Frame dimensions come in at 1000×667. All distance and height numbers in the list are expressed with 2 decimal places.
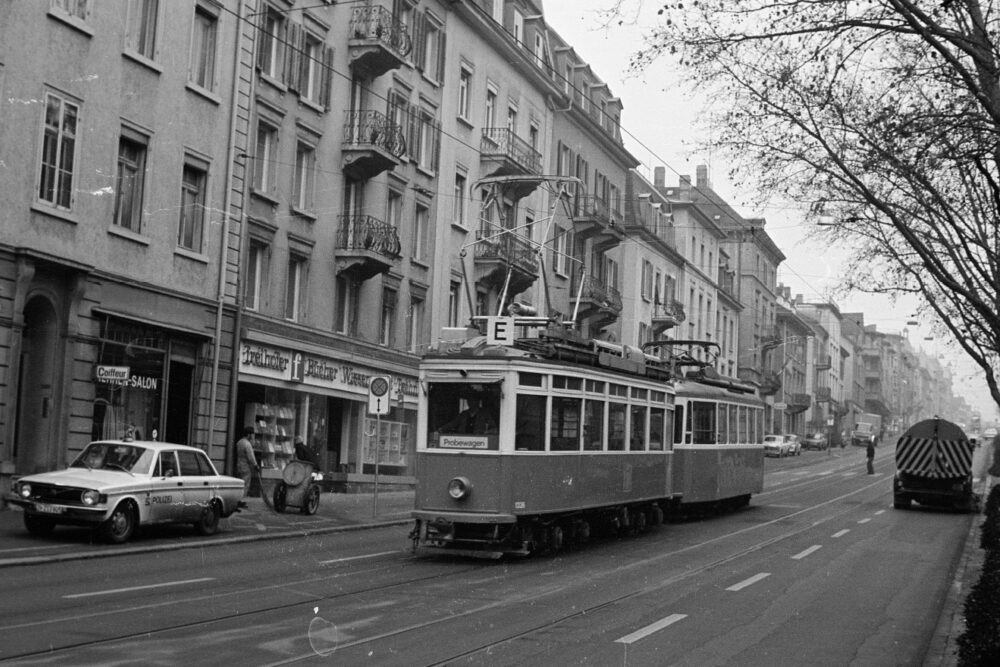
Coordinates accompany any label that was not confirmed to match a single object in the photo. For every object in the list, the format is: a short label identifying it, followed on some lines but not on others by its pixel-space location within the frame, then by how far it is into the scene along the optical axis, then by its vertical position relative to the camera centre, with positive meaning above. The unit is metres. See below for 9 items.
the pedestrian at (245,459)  25.28 -0.43
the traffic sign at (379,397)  24.62 +0.97
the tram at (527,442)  17.02 +0.13
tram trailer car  26.22 +0.34
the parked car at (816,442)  96.19 +1.64
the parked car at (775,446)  76.81 +0.96
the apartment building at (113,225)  20.78 +3.96
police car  17.09 -0.85
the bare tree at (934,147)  11.66 +4.20
